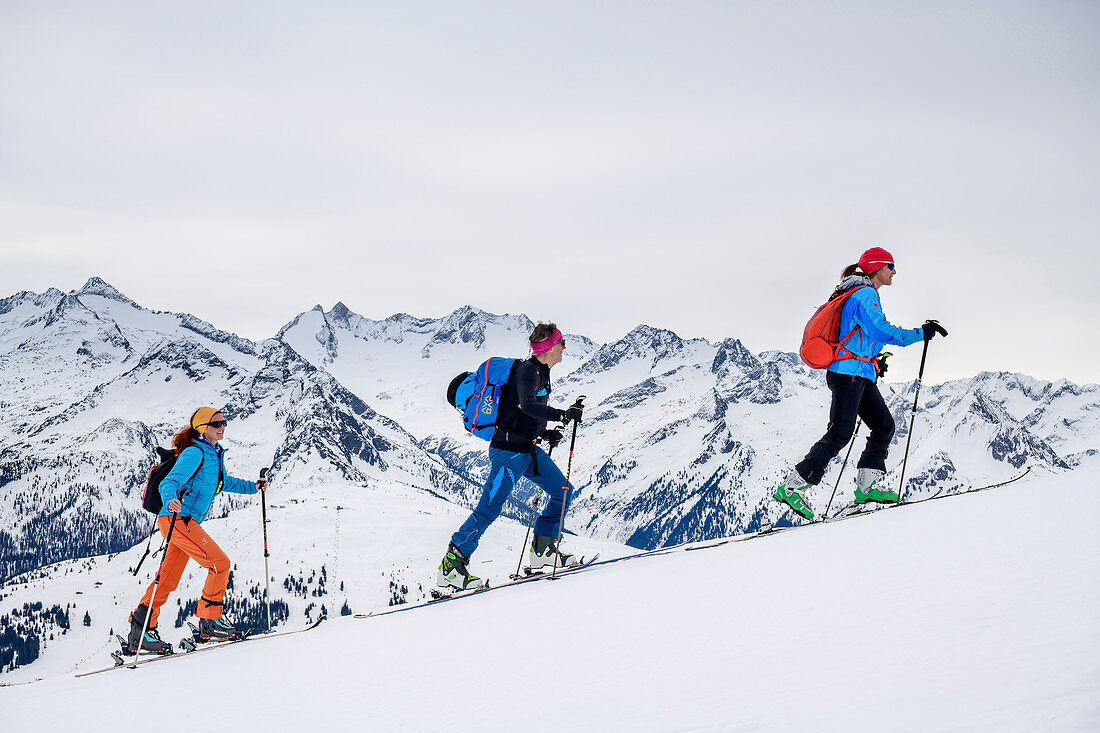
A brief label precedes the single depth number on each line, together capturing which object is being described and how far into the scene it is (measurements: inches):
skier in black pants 347.6
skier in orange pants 345.4
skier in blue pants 355.9
